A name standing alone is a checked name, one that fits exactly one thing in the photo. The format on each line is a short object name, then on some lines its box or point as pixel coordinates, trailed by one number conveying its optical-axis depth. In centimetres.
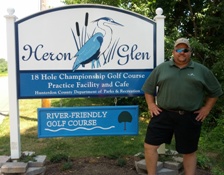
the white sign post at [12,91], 370
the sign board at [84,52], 378
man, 317
